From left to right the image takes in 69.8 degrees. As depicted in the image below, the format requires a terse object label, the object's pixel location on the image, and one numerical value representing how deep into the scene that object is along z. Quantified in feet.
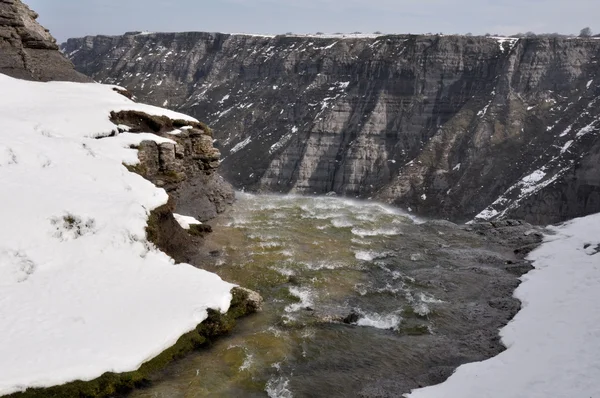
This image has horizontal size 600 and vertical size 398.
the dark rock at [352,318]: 61.09
